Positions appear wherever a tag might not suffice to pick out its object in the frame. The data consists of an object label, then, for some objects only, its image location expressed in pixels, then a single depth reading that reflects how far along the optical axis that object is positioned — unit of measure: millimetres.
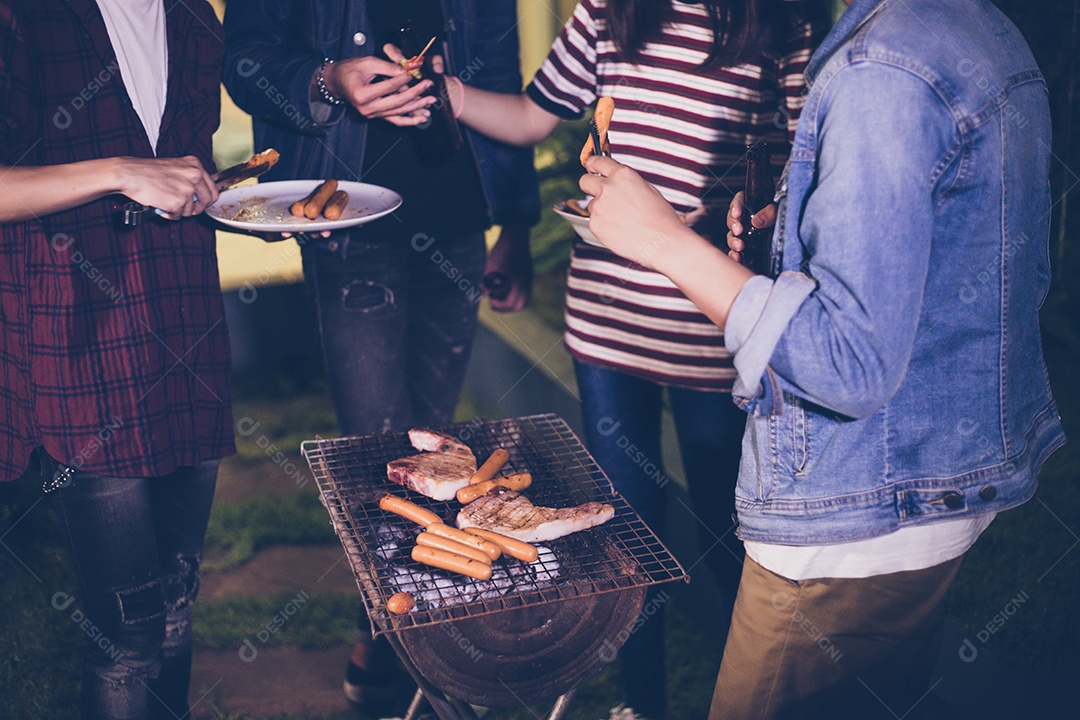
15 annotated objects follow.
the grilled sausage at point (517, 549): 1975
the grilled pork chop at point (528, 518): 2057
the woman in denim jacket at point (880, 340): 1455
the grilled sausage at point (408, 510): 2102
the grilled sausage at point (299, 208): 2811
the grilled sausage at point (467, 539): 1980
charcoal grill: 1902
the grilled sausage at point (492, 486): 2207
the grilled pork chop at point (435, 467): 2219
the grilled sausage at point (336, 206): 2750
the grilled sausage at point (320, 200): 2785
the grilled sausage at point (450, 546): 1952
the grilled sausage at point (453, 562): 1920
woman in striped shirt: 2553
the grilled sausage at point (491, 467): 2289
